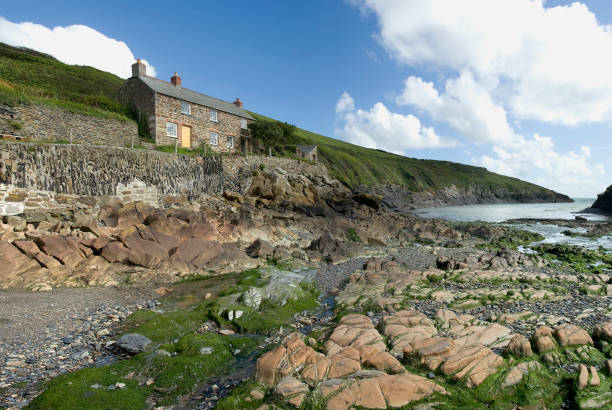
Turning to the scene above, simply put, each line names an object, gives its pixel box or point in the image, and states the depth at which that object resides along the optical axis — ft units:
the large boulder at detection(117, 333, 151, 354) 29.35
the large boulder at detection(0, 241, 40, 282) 45.69
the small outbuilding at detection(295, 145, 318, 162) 198.39
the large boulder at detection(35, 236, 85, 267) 50.47
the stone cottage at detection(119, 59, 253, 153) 116.78
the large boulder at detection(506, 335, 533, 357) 24.90
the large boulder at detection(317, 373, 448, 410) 19.71
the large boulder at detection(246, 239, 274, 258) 67.10
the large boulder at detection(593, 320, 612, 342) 26.37
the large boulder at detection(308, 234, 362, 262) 72.12
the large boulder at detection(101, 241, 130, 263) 54.03
